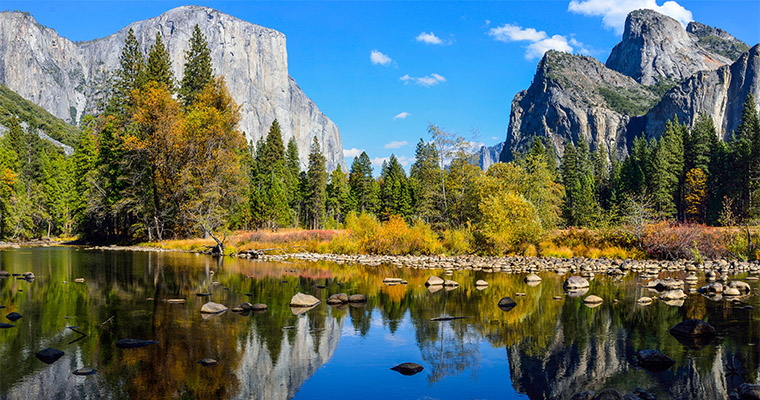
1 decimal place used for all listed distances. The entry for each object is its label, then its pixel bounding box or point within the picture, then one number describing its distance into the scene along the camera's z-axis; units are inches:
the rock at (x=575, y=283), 723.4
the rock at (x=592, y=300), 597.9
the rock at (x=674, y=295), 615.8
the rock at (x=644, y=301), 594.2
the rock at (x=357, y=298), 598.9
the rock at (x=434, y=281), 737.6
